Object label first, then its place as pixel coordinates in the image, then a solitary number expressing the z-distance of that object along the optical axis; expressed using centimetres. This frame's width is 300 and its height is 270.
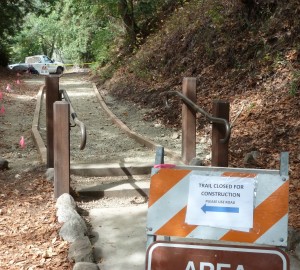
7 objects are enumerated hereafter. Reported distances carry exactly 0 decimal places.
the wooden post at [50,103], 650
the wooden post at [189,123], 685
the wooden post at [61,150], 532
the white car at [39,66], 3694
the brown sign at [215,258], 244
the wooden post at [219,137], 579
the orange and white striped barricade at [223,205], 248
